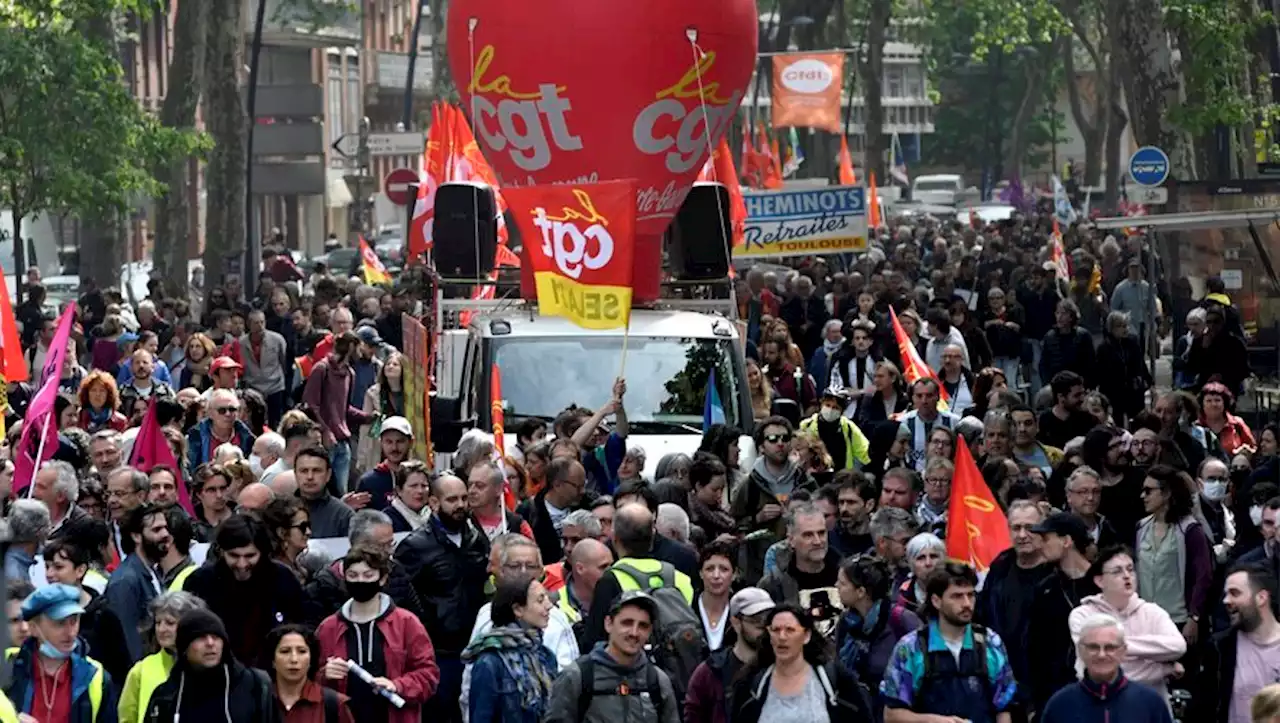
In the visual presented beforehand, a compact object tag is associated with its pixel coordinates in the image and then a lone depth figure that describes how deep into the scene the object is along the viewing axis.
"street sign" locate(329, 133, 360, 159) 80.82
